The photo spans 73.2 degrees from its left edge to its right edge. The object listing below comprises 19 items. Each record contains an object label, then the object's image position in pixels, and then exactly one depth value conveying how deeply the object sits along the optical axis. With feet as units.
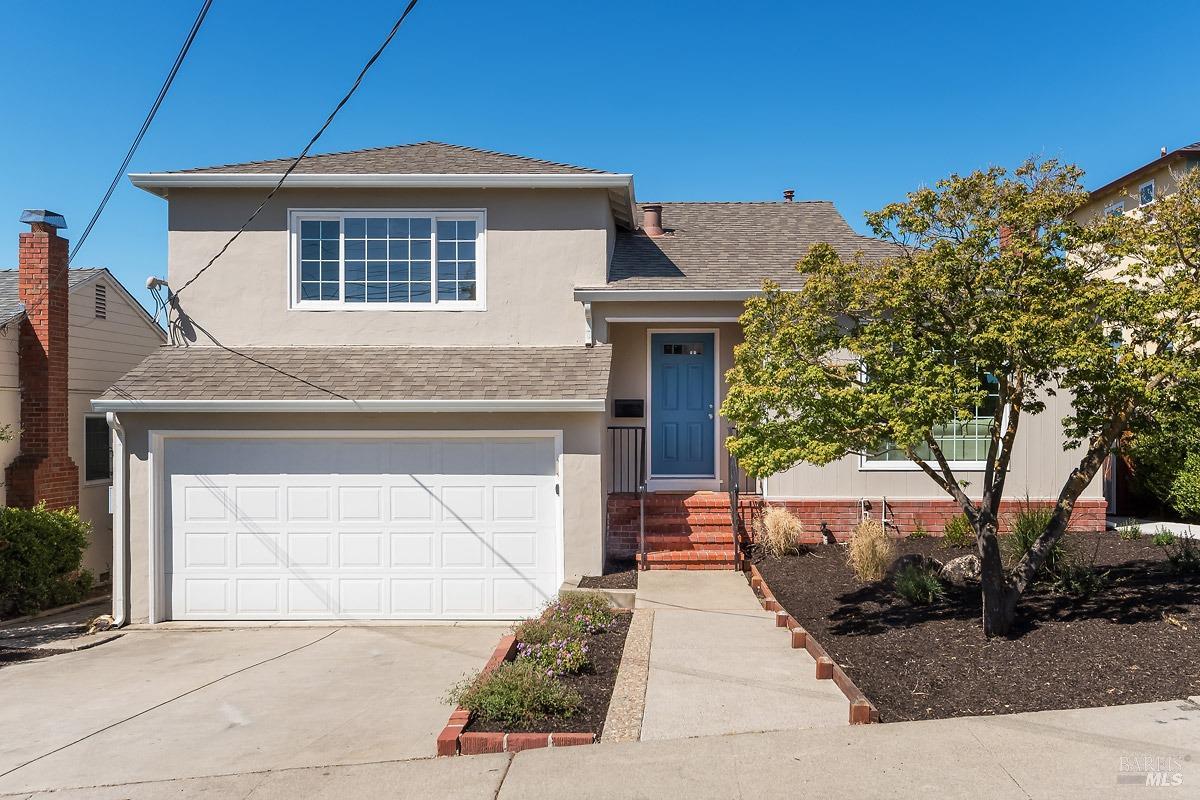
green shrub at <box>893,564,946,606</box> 26.09
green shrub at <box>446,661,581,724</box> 18.62
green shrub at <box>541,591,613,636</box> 25.49
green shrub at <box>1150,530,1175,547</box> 32.48
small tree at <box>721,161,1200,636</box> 21.09
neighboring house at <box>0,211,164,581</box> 41.34
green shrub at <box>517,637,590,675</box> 21.49
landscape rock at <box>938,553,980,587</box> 28.32
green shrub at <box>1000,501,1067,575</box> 27.50
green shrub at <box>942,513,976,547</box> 35.32
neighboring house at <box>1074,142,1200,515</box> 46.29
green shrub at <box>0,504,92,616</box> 36.86
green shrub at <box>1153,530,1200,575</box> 27.63
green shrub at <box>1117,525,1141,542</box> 35.17
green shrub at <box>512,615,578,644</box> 23.29
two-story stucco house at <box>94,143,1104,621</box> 34.76
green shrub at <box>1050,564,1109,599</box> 25.59
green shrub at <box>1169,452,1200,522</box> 40.04
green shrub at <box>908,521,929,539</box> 37.58
